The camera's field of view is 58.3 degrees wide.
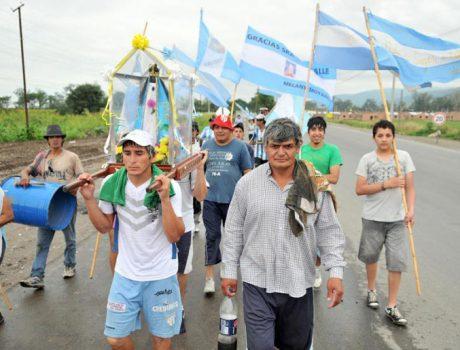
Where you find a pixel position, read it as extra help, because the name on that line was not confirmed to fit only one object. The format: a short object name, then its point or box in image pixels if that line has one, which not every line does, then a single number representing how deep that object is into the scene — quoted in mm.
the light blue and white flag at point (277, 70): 6648
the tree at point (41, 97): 60812
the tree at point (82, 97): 47656
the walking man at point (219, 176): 4457
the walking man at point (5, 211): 3322
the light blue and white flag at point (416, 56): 4914
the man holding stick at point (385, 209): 3857
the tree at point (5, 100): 45456
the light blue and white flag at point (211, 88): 7324
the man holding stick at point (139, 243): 2572
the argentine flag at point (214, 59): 7133
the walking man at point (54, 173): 4414
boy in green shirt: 4363
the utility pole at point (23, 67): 22875
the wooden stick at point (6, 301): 3762
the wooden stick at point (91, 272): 4680
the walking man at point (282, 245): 2355
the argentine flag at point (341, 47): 5094
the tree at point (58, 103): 48412
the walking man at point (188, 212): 3730
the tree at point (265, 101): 43803
